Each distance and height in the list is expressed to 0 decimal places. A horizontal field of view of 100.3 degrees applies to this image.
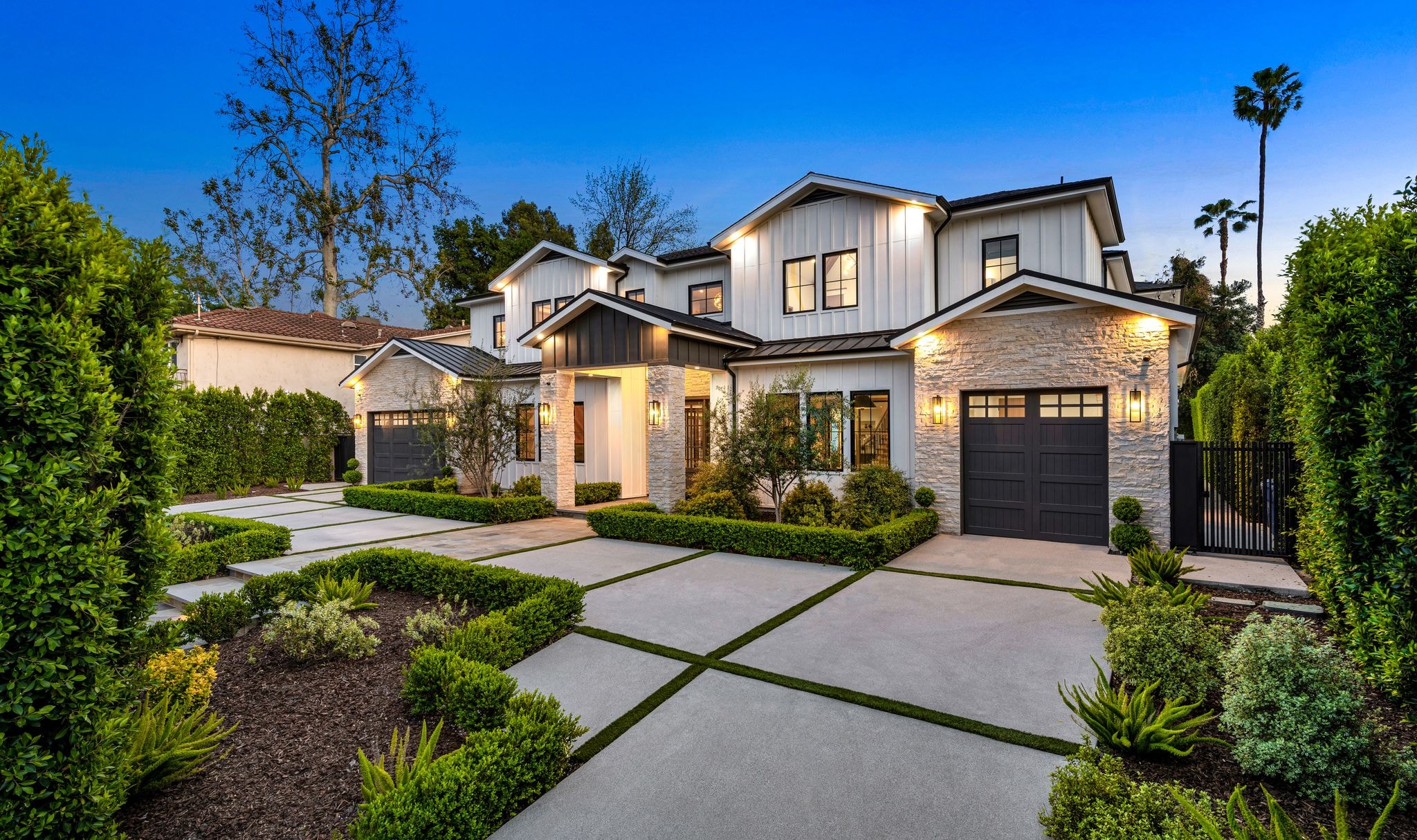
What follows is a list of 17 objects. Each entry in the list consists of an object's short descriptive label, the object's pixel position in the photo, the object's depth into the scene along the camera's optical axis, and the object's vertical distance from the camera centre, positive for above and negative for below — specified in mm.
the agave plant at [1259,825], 2154 -1548
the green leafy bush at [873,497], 10047 -1472
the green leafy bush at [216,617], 5230 -1766
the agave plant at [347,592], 5848 -1728
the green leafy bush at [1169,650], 4047 -1714
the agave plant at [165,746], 2924 -1700
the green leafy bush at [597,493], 14945 -1957
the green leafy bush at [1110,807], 2531 -1790
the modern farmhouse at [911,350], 9375 +1243
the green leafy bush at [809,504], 10086 -1572
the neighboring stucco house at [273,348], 19938 +2638
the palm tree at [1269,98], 23453 +12661
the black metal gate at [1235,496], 8156 -1218
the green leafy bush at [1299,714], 2947 -1614
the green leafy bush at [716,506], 10789 -1652
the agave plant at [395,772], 2805 -1709
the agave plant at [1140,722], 3314 -1806
